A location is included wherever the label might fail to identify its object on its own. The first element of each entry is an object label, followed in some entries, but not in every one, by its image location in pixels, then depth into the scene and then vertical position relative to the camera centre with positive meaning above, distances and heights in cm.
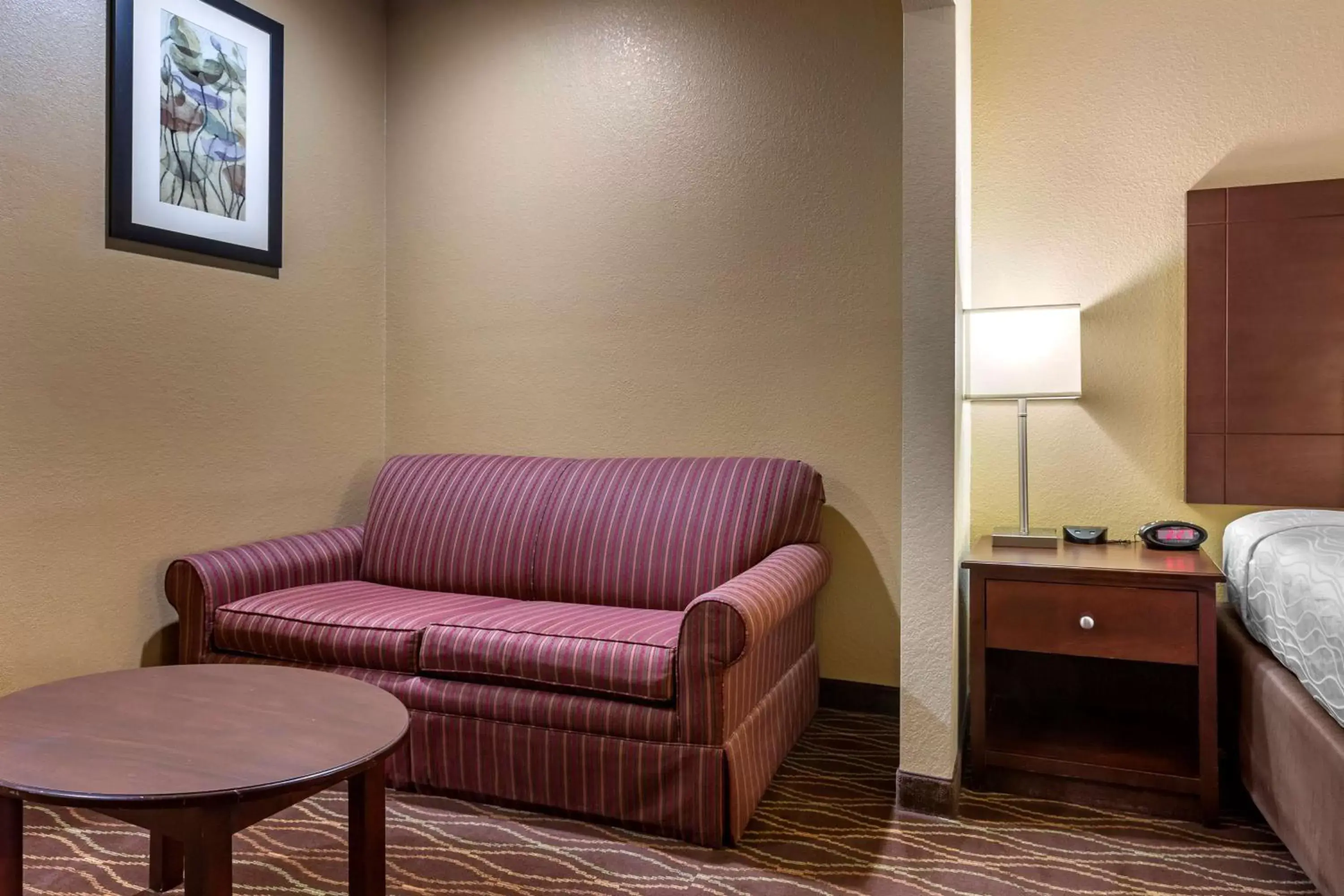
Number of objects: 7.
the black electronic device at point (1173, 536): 239 -25
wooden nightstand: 208 -50
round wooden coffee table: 131 -50
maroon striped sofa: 197 -46
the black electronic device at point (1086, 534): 252 -25
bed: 157 -49
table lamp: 238 +25
